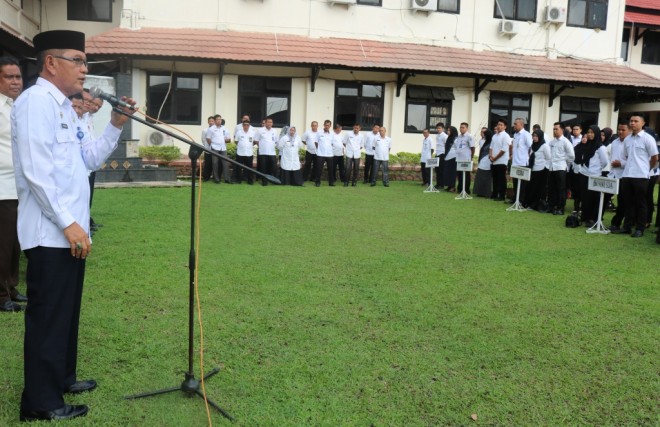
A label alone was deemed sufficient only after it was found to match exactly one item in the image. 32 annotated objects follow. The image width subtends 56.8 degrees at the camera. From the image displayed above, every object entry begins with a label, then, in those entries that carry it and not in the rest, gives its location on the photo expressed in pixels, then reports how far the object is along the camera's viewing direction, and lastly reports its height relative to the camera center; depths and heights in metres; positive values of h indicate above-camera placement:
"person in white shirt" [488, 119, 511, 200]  13.66 +0.12
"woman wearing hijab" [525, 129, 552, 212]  12.20 -0.19
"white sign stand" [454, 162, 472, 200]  14.04 -0.14
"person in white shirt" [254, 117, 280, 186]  15.92 +0.16
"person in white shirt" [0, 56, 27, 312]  4.72 -0.35
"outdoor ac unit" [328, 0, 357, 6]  18.23 +4.63
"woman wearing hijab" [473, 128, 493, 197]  14.41 -0.27
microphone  3.03 +0.24
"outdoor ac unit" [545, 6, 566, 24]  19.95 +4.98
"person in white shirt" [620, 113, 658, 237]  9.20 +0.06
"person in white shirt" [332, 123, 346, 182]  16.33 +0.12
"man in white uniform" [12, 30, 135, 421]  2.90 -0.32
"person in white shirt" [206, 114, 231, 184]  15.55 +0.31
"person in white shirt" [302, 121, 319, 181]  16.23 +0.14
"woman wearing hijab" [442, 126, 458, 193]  15.69 -0.11
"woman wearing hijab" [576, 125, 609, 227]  10.54 +0.01
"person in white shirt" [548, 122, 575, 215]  11.77 +0.02
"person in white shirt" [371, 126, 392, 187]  16.50 +0.10
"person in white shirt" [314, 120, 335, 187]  16.09 +0.06
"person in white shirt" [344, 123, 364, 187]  16.48 +0.11
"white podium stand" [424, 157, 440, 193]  14.91 -0.08
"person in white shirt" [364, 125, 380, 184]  16.80 +0.25
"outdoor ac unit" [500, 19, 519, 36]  19.58 +4.39
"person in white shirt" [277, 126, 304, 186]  15.65 -0.11
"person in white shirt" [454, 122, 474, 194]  14.99 +0.36
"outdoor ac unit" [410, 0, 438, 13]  18.66 +4.75
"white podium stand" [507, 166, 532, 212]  12.03 -0.22
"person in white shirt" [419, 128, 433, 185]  16.66 +0.16
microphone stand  3.17 -0.87
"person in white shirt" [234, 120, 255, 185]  15.77 +0.10
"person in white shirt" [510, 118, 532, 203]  13.14 +0.39
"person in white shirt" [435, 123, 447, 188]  16.30 +0.36
